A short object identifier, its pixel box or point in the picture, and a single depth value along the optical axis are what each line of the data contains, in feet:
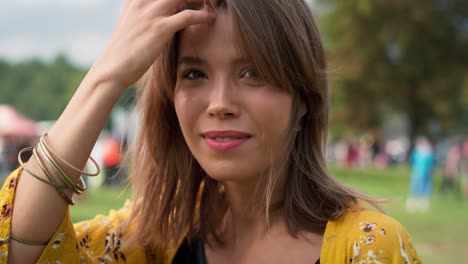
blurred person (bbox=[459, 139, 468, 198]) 68.97
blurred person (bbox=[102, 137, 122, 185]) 63.41
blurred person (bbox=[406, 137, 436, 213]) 55.75
